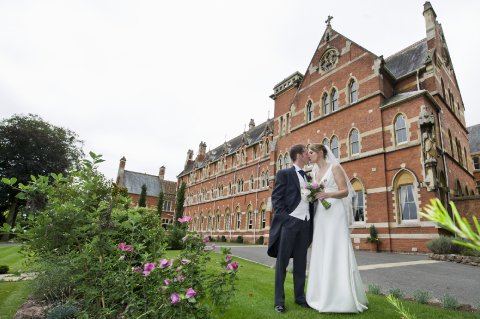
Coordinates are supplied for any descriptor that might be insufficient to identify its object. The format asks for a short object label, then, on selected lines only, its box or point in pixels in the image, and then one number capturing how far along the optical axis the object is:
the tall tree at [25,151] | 32.88
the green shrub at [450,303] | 5.10
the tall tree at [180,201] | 40.87
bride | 4.52
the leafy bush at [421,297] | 5.42
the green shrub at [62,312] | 3.89
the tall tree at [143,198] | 44.86
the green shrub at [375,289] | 6.13
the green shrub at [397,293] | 5.67
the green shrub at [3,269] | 9.27
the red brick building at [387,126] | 15.74
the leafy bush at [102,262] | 3.32
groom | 4.84
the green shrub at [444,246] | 12.80
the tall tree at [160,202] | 44.64
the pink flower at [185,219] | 4.00
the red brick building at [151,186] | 57.59
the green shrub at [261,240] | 27.67
